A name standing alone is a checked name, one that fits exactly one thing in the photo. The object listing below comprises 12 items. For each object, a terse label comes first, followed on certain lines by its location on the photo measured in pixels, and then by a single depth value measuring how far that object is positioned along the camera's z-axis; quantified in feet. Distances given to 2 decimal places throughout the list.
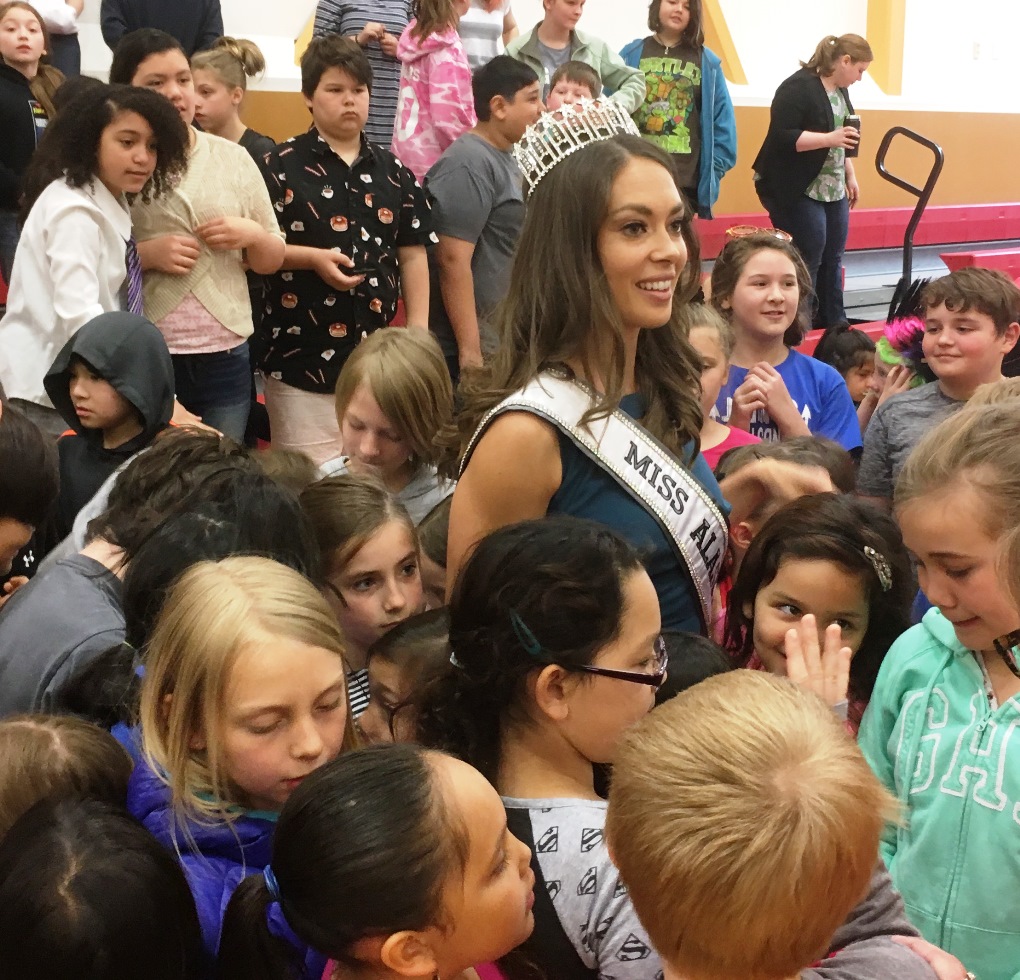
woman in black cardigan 19.65
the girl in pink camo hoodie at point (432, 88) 13.11
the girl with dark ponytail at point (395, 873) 3.59
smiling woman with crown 5.34
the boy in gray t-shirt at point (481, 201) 12.03
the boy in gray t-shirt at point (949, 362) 9.52
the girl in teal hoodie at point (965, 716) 4.86
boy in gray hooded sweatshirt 7.93
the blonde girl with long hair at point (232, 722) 4.43
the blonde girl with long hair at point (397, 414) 8.00
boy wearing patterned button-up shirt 11.27
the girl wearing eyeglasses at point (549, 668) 4.42
